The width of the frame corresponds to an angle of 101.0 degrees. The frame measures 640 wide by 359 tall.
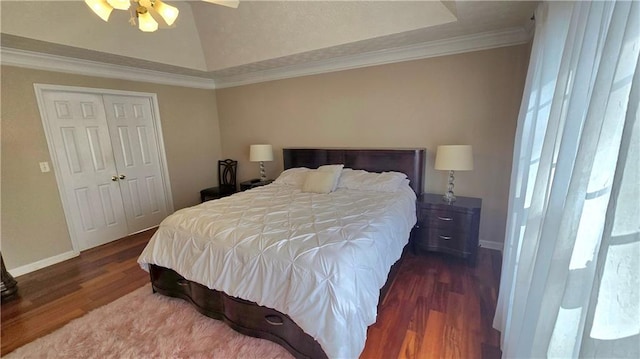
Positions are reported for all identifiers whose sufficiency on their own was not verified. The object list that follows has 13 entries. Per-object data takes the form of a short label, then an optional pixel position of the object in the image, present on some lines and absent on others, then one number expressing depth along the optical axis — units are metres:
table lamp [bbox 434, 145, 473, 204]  2.68
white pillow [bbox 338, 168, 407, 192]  2.93
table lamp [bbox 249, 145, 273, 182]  4.05
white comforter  1.43
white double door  3.23
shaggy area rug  1.75
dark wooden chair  4.61
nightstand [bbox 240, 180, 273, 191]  4.13
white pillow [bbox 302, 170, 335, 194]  3.03
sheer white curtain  0.59
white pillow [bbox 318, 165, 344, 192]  3.12
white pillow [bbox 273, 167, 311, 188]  3.43
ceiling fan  1.58
